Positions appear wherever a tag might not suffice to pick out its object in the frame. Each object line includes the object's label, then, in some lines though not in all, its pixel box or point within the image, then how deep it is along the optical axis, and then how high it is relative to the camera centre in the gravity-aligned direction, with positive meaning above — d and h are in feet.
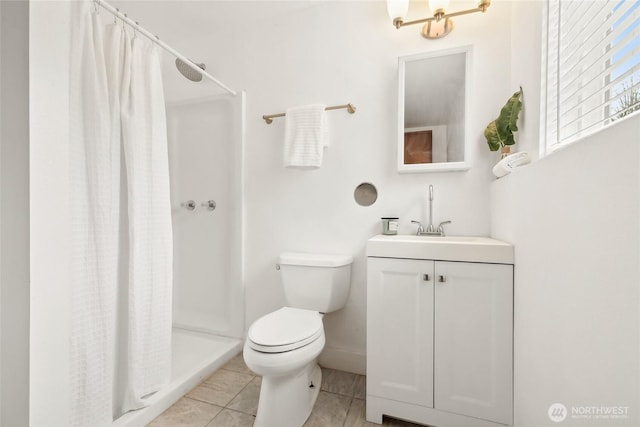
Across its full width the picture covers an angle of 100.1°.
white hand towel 5.36 +1.54
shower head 6.36 +3.34
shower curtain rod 3.61 +2.79
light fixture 4.49 +3.46
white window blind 1.91 +1.38
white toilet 3.64 -1.80
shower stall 6.31 -0.25
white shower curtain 3.28 -0.20
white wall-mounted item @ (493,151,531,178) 3.65 +0.74
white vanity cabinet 3.63 -1.83
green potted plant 4.01 +1.37
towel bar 5.43 +2.13
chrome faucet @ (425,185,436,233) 4.99 -0.03
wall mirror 4.85 +1.93
